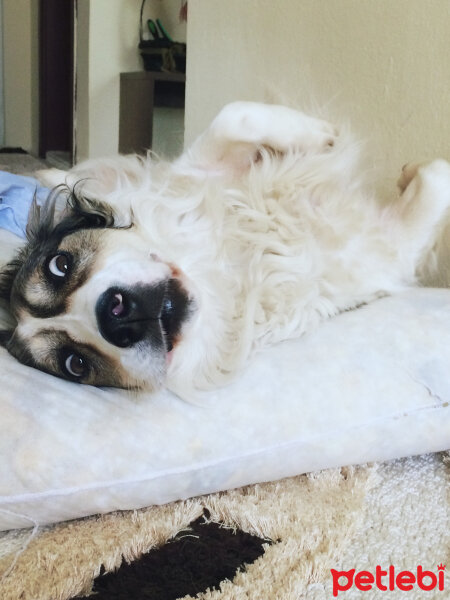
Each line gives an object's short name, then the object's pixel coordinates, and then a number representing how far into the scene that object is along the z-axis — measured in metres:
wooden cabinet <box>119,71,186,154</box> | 3.17
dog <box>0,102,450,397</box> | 1.03
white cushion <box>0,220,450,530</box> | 0.88
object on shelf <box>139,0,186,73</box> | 3.23
